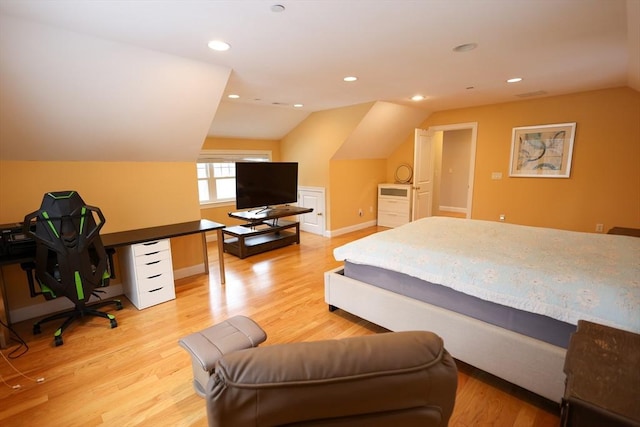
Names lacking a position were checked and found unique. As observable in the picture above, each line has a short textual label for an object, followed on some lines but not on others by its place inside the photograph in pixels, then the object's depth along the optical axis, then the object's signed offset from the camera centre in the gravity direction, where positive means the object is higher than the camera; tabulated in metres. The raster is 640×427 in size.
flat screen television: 4.44 -0.18
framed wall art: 4.60 +0.30
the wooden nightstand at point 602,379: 0.81 -0.63
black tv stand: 4.54 -0.96
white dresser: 6.05 -0.69
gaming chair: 2.28 -0.61
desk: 2.38 -0.63
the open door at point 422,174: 5.65 -0.06
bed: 1.68 -0.77
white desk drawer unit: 2.94 -1.00
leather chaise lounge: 0.73 -0.53
